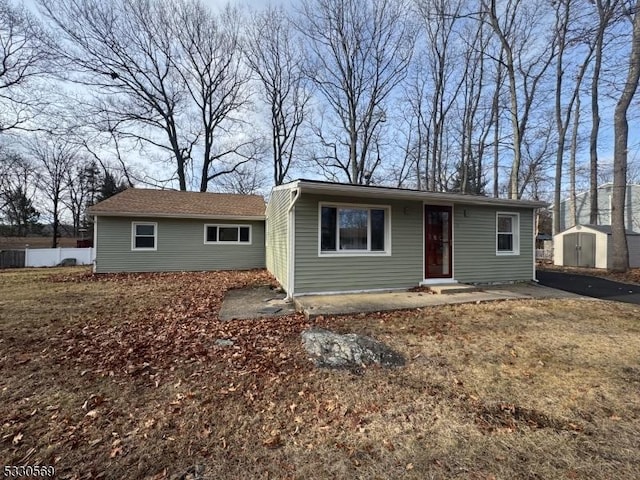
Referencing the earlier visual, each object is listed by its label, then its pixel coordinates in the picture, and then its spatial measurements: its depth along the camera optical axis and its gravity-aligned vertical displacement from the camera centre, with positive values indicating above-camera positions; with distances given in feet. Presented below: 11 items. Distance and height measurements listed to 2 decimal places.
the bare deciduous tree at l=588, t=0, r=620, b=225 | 36.18 +25.57
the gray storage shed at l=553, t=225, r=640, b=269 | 45.27 -0.04
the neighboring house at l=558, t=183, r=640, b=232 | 80.20 +11.45
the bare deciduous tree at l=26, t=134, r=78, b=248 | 92.73 +24.98
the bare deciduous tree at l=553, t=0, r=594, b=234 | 47.77 +30.61
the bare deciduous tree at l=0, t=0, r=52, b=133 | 52.80 +35.08
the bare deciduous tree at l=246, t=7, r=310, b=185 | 64.34 +40.15
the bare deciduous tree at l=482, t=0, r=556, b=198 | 46.28 +33.31
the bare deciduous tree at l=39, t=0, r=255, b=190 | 59.41 +40.28
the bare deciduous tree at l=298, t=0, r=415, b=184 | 56.49 +36.46
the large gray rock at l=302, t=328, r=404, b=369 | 12.00 -4.60
